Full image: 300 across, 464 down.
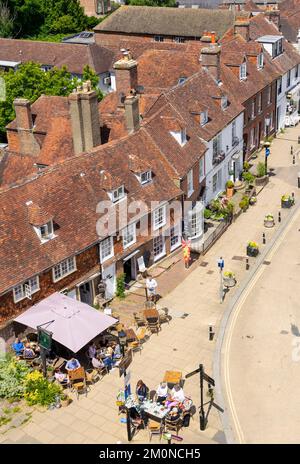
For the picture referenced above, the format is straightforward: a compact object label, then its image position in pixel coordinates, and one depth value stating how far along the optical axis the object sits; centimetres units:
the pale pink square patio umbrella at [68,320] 3031
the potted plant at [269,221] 4722
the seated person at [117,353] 3197
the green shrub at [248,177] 5391
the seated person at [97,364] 3095
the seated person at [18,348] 3159
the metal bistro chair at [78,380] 2978
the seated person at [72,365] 3034
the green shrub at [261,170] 5456
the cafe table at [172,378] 2989
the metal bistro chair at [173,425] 2720
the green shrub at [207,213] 4662
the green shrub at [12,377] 2950
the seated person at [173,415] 2722
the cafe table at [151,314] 3447
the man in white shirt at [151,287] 3725
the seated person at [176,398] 2791
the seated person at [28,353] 3127
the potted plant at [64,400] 2908
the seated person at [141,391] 2842
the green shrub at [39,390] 2914
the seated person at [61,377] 3016
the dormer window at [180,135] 4347
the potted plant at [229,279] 3935
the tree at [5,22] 10144
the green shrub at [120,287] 3788
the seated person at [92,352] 3136
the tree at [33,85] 5647
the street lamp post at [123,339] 3209
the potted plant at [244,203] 4969
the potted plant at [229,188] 5150
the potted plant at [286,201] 4991
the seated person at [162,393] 2855
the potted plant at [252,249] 4266
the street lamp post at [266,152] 5434
